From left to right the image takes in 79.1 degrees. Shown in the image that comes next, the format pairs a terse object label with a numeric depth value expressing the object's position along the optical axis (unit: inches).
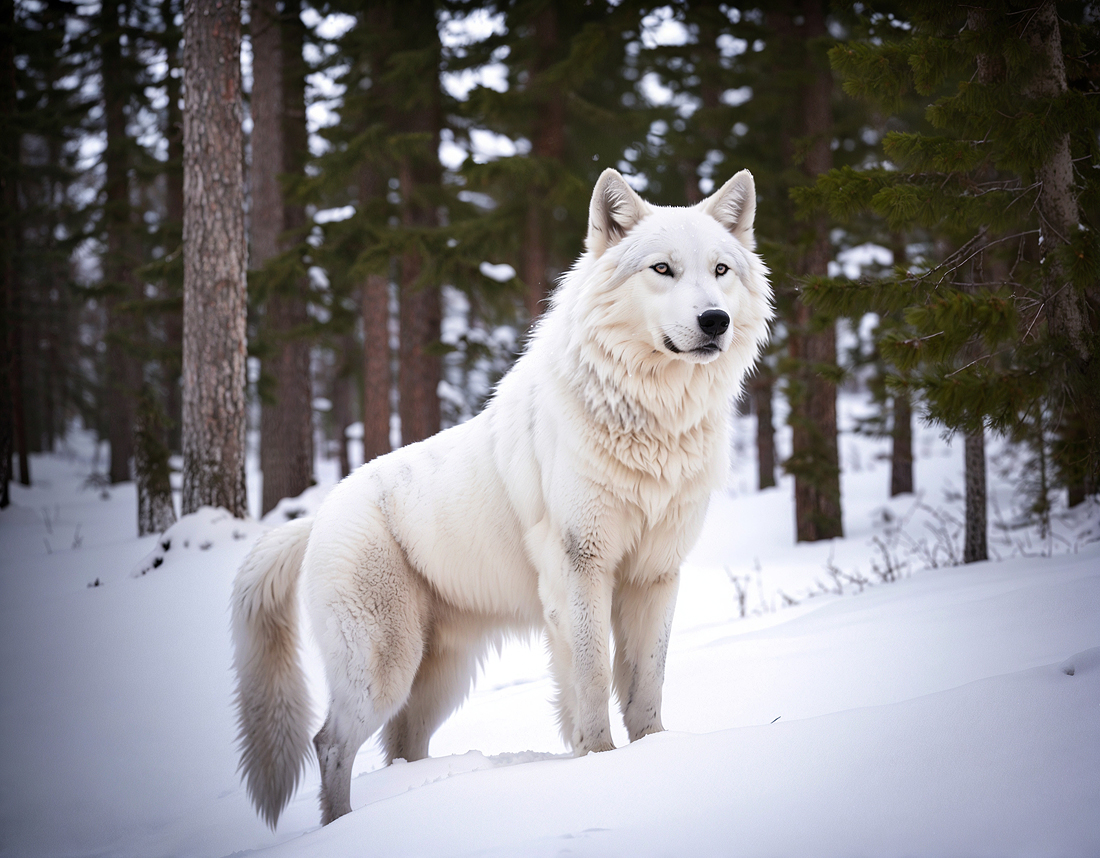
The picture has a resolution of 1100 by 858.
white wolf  107.7
